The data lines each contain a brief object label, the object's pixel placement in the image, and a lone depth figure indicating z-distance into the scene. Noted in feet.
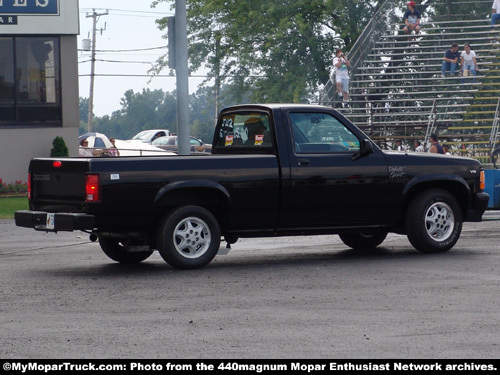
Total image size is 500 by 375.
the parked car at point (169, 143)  155.43
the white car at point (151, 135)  176.70
